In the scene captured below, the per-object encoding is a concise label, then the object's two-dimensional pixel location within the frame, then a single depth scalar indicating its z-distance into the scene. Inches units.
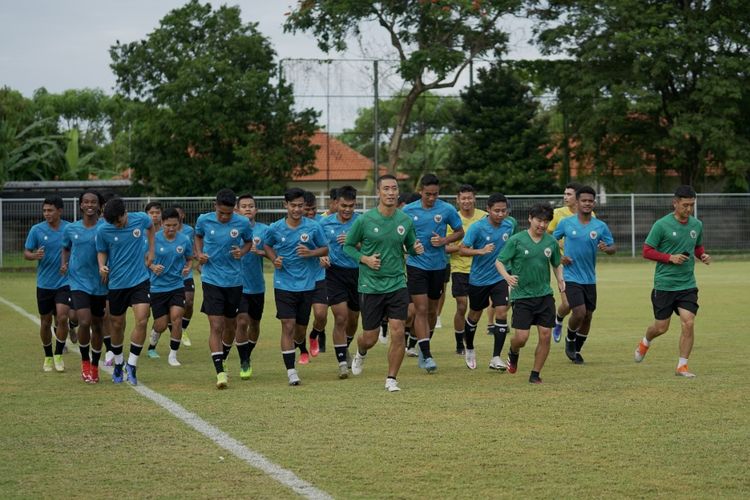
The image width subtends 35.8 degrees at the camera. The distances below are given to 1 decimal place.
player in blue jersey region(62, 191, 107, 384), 494.6
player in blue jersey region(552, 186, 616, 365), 548.1
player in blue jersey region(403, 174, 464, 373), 530.3
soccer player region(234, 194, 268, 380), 503.2
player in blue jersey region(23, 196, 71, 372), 549.0
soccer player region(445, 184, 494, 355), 583.8
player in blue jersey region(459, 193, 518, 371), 543.8
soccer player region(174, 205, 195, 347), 654.5
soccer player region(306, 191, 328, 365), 558.6
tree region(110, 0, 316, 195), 1793.8
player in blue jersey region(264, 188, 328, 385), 488.1
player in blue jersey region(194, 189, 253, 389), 478.6
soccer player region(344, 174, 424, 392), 451.2
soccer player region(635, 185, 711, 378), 485.7
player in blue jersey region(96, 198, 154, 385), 478.9
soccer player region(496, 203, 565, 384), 474.0
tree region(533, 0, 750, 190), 1706.4
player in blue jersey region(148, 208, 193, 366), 540.4
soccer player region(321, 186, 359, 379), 544.1
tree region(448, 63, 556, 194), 1854.1
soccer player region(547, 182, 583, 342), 602.5
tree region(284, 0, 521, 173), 1808.6
